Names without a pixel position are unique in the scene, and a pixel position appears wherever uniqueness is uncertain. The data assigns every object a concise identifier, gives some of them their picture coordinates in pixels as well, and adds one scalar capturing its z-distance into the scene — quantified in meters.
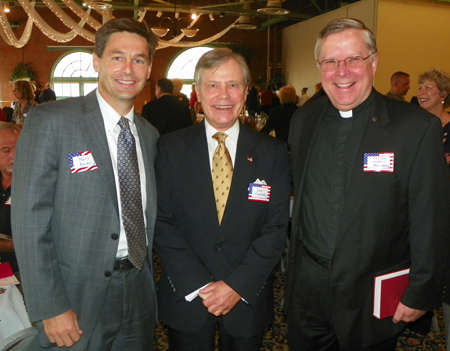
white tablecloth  1.79
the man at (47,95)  13.17
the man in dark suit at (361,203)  1.64
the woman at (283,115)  5.52
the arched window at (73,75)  17.53
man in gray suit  1.52
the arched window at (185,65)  18.02
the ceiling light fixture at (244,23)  12.72
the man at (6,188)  2.50
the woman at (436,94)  3.95
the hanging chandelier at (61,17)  5.64
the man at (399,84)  5.88
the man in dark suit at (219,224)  1.79
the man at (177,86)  7.85
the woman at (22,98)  5.87
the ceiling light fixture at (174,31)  10.41
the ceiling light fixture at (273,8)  9.80
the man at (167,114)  5.36
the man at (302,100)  8.31
